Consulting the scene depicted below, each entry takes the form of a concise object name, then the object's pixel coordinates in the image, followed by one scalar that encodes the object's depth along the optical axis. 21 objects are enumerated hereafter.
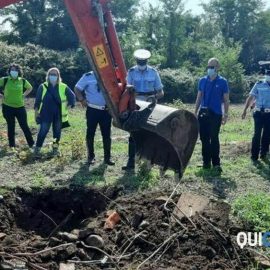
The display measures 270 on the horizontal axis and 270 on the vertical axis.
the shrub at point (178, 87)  26.38
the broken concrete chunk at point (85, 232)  5.80
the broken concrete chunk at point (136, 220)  6.11
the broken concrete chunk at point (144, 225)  5.98
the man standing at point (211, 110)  9.20
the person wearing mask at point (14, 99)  11.25
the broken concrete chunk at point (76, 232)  5.91
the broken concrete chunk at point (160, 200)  6.64
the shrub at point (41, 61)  25.19
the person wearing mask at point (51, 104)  10.98
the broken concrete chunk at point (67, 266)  5.09
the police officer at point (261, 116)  9.84
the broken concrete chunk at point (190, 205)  6.31
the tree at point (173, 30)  35.84
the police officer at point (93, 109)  9.55
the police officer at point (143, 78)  9.17
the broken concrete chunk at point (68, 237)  5.73
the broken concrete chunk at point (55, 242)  5.62
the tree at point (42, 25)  38.91
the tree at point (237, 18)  49.34
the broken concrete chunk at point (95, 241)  5.62
